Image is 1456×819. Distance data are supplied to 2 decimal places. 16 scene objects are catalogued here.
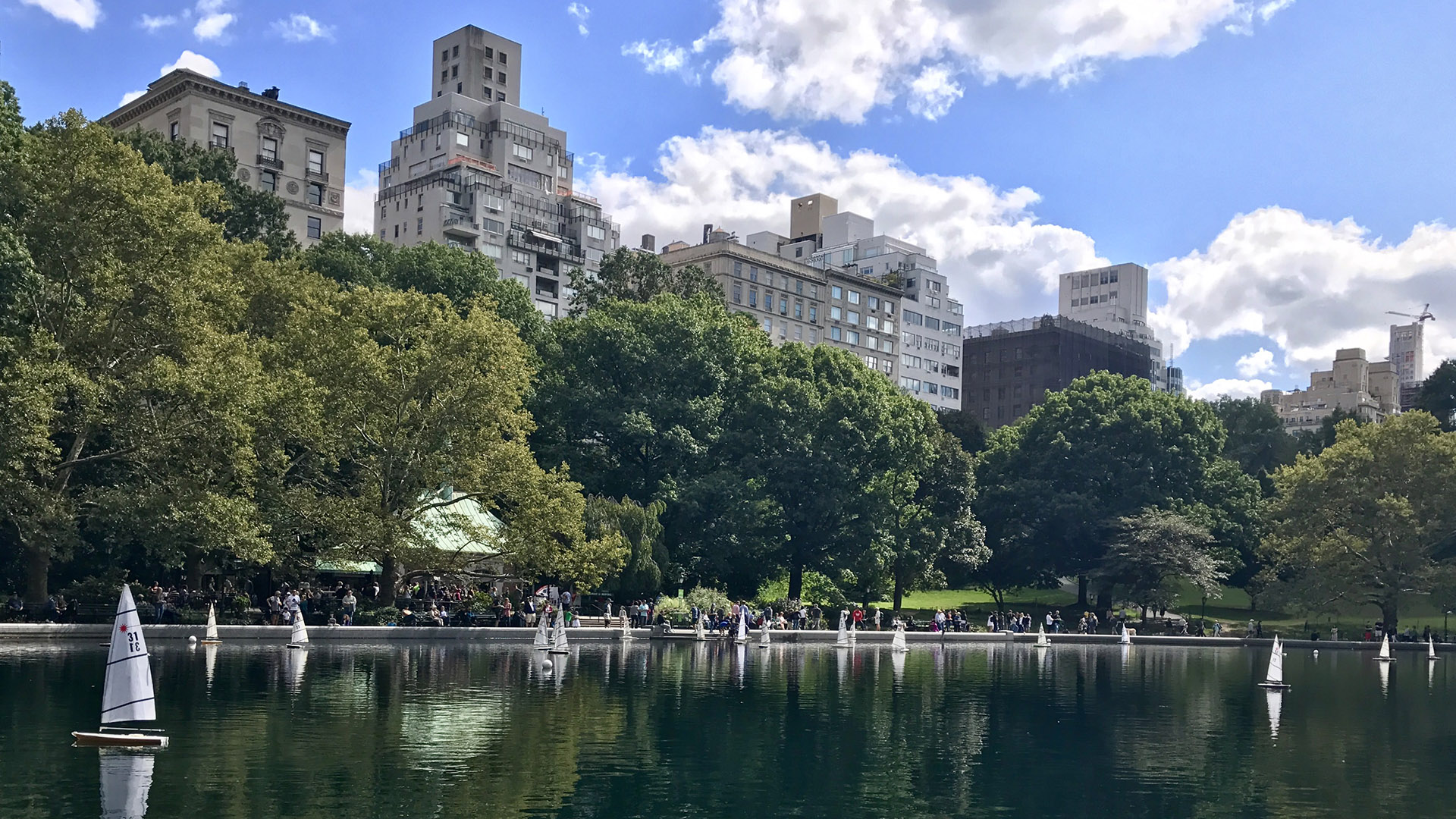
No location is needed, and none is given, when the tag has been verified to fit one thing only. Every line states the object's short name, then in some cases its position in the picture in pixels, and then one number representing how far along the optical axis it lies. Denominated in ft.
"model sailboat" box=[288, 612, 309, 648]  164.14
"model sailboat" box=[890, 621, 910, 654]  214.48
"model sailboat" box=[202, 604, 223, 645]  164.76
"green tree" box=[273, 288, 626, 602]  195.72
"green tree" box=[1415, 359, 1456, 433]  427.33
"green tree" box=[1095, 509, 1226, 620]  295.69
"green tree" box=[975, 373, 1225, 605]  326.85
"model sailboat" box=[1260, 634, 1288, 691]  159.84
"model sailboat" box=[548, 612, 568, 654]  172.96
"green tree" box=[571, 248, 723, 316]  339.36
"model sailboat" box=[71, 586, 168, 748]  78.54
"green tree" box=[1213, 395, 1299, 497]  452.35
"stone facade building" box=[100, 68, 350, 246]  356.38
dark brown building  588.91
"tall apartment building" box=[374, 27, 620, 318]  459.32
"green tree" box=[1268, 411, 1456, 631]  293.43
